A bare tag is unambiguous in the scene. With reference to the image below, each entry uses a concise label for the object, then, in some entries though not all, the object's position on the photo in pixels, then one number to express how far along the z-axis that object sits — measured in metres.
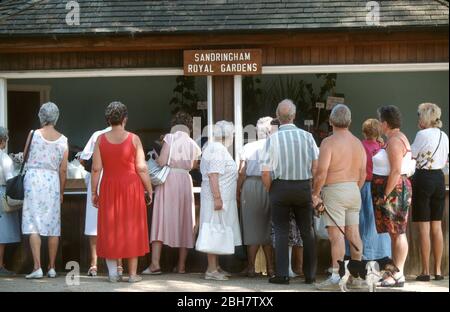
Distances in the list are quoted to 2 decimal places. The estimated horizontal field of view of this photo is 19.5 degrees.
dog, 12.22
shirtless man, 12.89
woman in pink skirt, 14.72
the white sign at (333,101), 16.81
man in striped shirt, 13.18
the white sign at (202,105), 16.00
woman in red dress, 13.40
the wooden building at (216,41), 15.28
